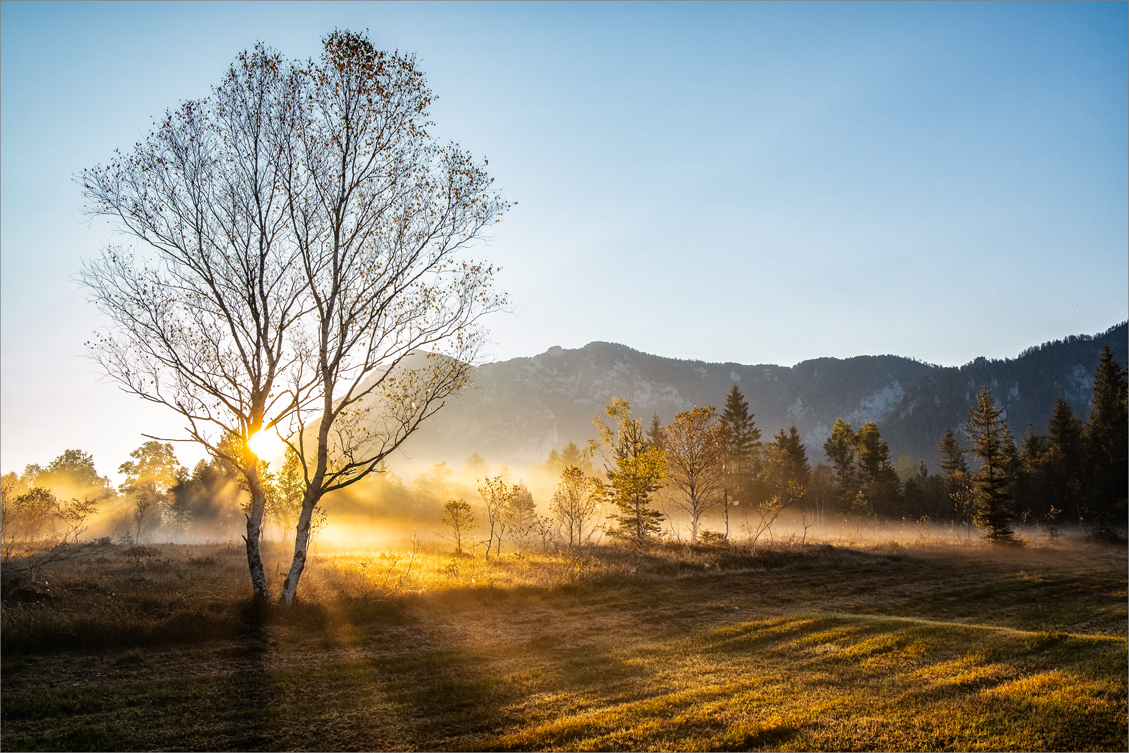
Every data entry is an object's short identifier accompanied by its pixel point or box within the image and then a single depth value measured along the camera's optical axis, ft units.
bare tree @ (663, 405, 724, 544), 117.39
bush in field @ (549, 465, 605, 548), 95.30
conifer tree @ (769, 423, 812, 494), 206.39
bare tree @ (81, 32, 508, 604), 44.70
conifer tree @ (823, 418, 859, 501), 198.49
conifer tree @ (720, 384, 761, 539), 200.95
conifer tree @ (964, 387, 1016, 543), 124.16
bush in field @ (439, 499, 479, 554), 90.38
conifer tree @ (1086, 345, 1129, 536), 146.30
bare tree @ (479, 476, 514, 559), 87.45
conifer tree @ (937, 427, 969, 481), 193.85
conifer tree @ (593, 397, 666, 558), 87.97
